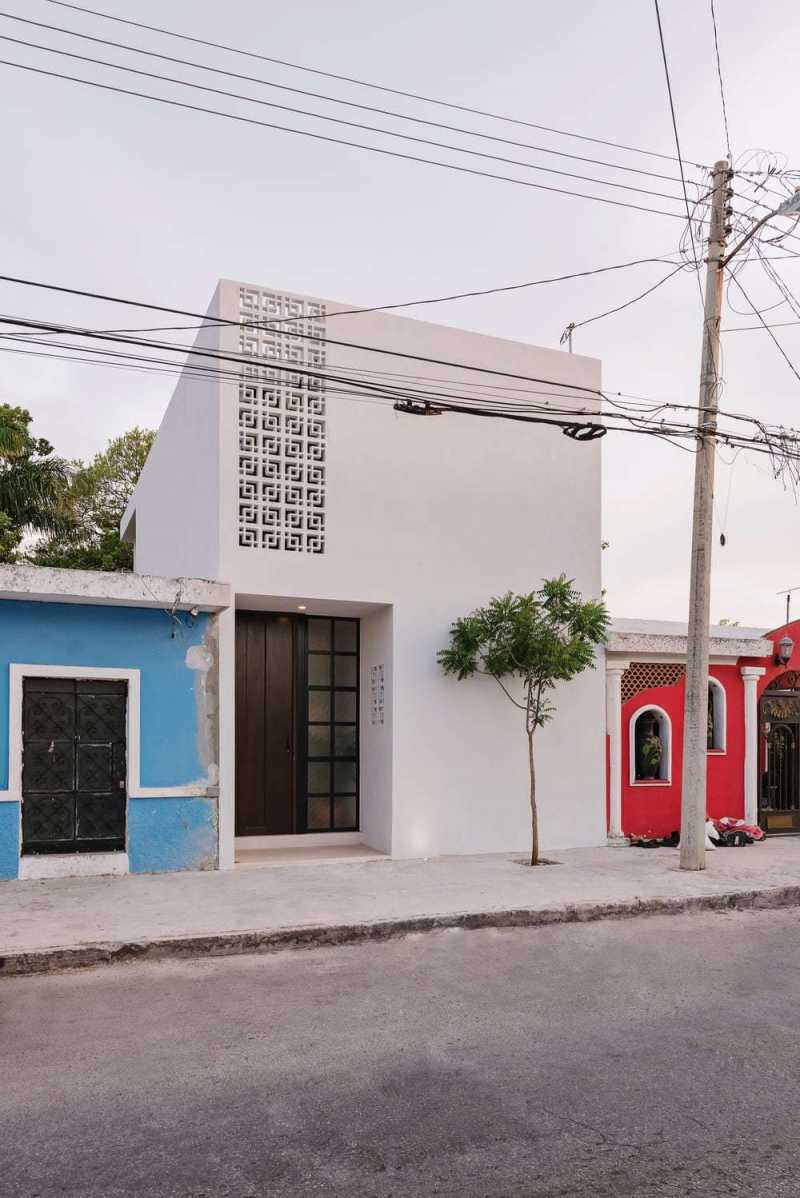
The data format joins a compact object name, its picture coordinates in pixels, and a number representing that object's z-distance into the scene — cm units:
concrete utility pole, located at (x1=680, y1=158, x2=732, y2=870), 1091
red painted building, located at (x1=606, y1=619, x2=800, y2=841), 1303
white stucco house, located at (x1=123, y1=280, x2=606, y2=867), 1091
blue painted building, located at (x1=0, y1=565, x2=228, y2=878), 950
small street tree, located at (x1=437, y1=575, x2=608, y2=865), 1070
